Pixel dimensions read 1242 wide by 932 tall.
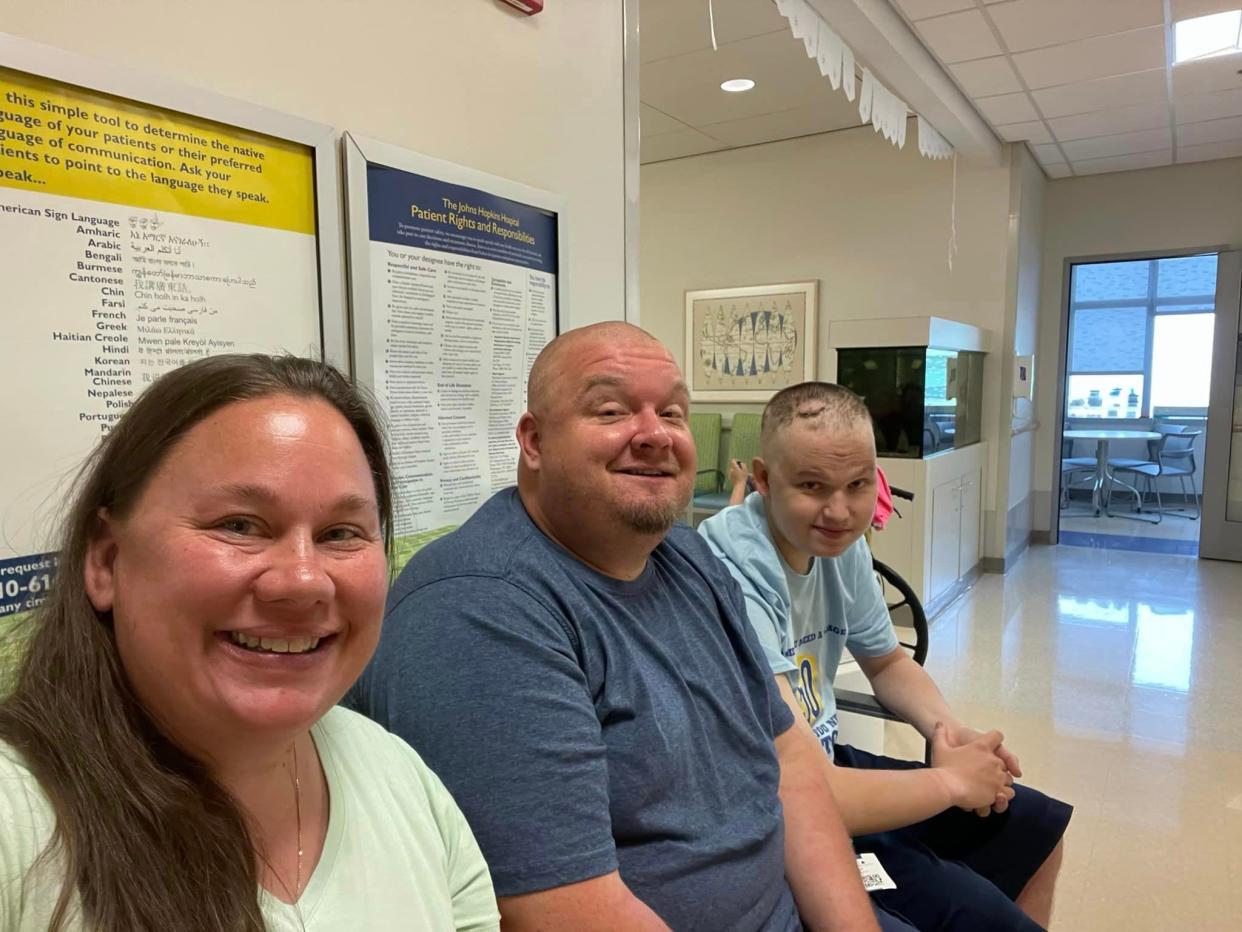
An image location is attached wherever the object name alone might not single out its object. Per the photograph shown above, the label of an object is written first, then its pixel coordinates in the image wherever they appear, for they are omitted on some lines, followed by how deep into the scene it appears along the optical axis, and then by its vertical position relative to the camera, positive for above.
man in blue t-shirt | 0.89 -0.38
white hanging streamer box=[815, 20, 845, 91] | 3.31 +1.42
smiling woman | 0.60 -0.24
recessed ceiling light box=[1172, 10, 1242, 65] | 3.58 +1.65
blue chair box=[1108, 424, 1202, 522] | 7.91 -0.76
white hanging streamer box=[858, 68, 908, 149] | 3.91 +1.44
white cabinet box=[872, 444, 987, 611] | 4.32 -0.80
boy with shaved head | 1.40 -0.68
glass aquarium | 4.31 -0.02
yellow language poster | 0.84 +0.14
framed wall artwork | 5.77 +0.36
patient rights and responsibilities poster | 1.26 +0.11
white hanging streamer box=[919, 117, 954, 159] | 4.76 +1.53
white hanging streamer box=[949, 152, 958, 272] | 5.43 +1.13
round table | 7.96 -0.70
